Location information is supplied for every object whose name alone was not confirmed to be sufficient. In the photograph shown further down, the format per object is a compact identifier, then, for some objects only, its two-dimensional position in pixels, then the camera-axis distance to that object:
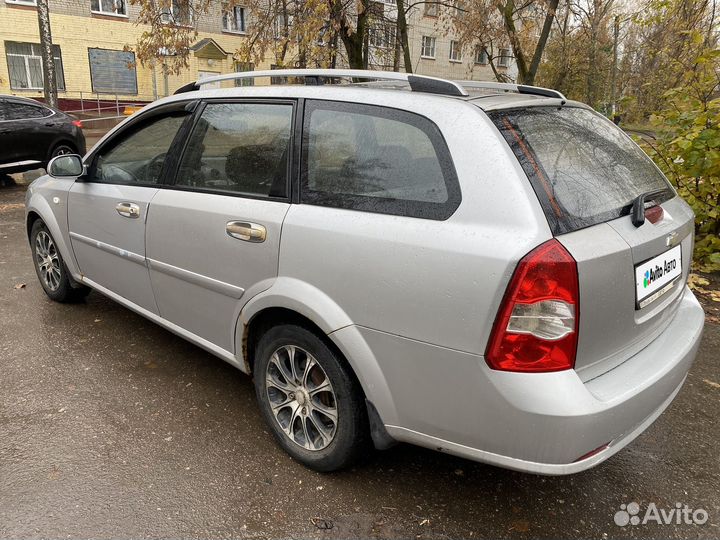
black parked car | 9.33
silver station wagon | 1.84
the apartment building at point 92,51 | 21.75
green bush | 5.14
